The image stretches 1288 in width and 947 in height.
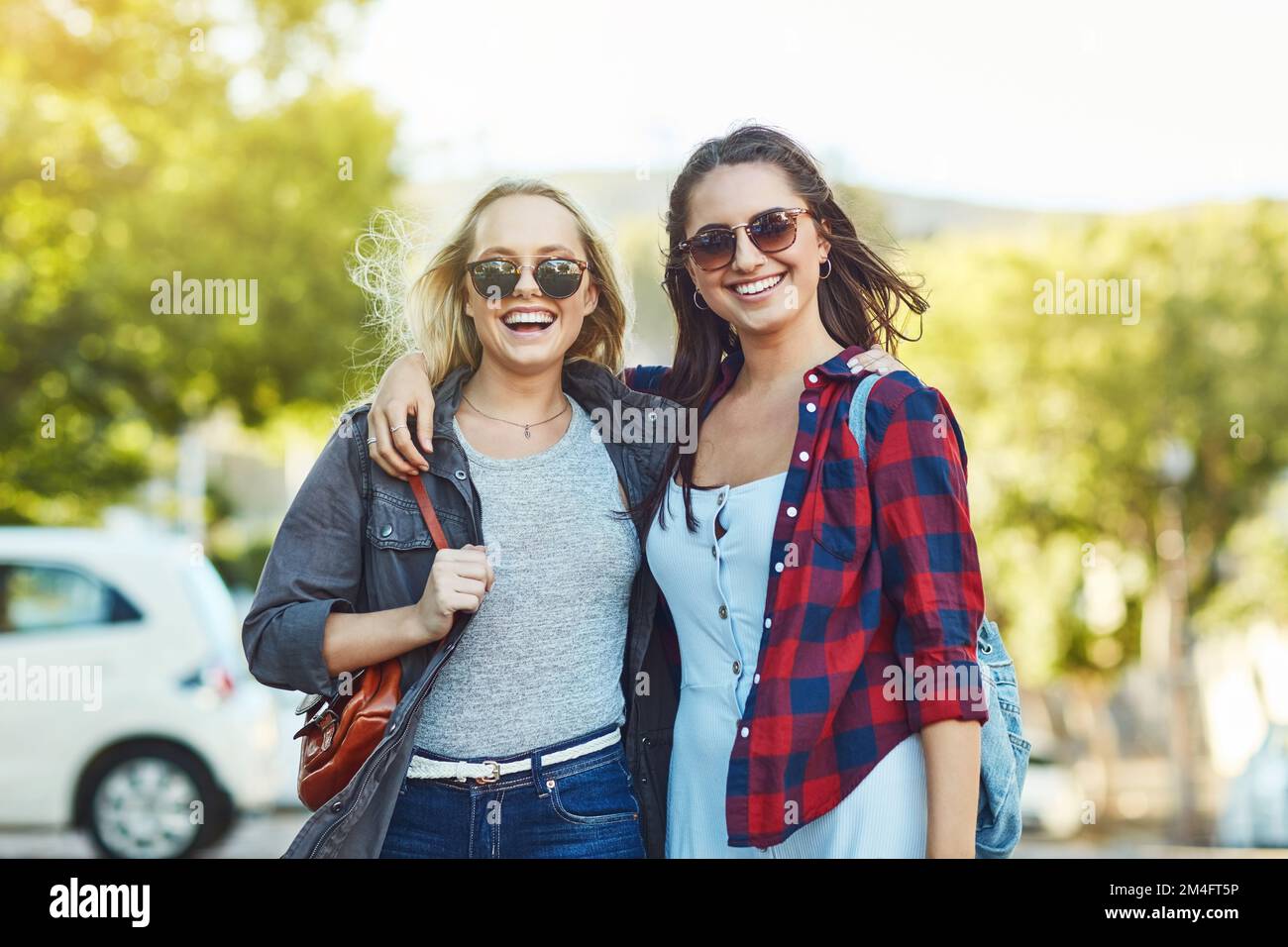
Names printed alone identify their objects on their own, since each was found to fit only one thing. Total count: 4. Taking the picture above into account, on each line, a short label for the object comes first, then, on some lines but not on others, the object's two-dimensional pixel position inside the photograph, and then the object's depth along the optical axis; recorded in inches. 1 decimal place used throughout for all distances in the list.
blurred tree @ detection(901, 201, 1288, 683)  615.5
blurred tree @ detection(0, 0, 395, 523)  503.2
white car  297.9
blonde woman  104.8
